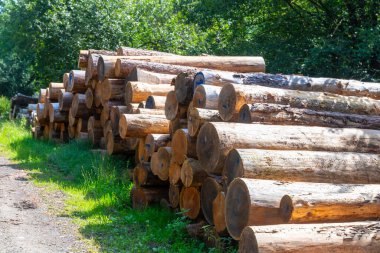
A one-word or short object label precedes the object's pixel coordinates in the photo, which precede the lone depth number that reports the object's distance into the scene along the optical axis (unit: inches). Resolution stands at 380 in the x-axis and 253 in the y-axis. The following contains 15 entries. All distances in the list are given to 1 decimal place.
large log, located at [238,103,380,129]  527.1
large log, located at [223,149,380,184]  448.4
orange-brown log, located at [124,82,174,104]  790.5
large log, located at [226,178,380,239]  401.1
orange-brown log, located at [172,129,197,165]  565.0
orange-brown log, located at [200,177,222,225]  521.4
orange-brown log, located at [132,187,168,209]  655.5
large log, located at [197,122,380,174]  484.7
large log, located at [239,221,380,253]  367.2
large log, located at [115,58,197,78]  851.4
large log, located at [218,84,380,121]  547.2
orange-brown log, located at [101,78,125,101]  858.8
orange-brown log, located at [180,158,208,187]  541.0
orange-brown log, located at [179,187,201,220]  557.3
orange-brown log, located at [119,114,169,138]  688.4
